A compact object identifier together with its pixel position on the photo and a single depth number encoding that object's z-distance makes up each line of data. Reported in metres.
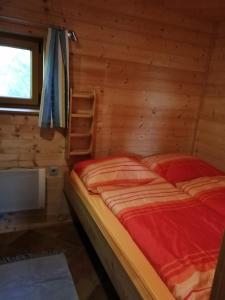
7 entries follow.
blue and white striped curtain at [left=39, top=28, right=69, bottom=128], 2.08
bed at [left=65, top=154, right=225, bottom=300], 1.14
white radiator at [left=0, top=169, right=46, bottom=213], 2.21
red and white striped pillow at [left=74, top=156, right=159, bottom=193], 2.08
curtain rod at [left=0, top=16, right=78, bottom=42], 1.98
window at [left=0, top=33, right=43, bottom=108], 2.17
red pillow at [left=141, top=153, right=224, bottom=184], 2.37
